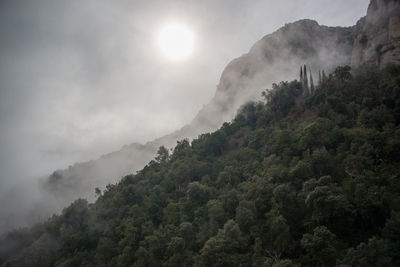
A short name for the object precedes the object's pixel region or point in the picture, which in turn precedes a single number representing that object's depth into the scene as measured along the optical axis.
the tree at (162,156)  75.54
